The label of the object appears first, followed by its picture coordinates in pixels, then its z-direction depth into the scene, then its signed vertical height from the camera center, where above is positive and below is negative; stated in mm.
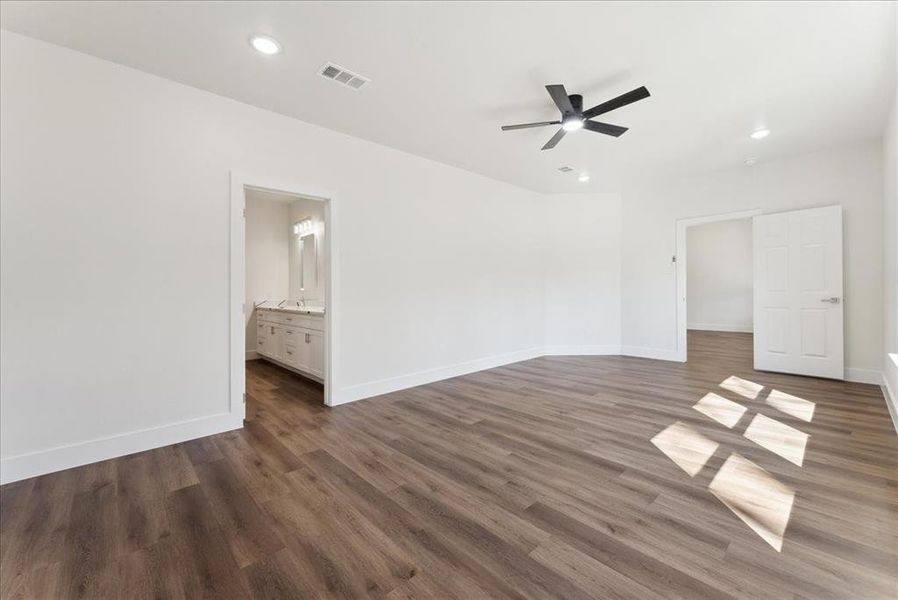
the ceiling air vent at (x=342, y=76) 2703 +1742
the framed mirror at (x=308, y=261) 5738 +651
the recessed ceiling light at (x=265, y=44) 2385 +1727
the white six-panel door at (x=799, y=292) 4441 +123
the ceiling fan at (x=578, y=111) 2705 +1572
